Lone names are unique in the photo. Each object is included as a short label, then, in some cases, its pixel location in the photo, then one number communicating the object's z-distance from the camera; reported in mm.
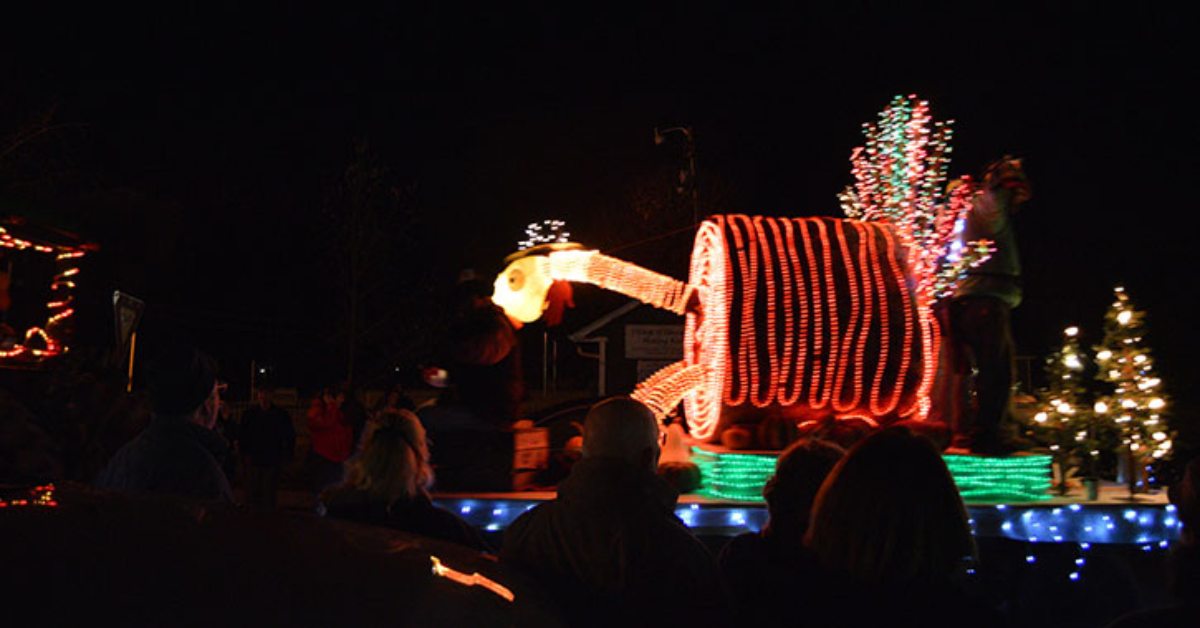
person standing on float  8727
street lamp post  19375
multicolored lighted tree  8938
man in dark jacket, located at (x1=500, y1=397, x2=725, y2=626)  2867
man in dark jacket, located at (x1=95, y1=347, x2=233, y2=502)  3930
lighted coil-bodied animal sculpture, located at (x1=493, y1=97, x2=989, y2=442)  8492
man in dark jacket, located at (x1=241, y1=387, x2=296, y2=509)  11617
